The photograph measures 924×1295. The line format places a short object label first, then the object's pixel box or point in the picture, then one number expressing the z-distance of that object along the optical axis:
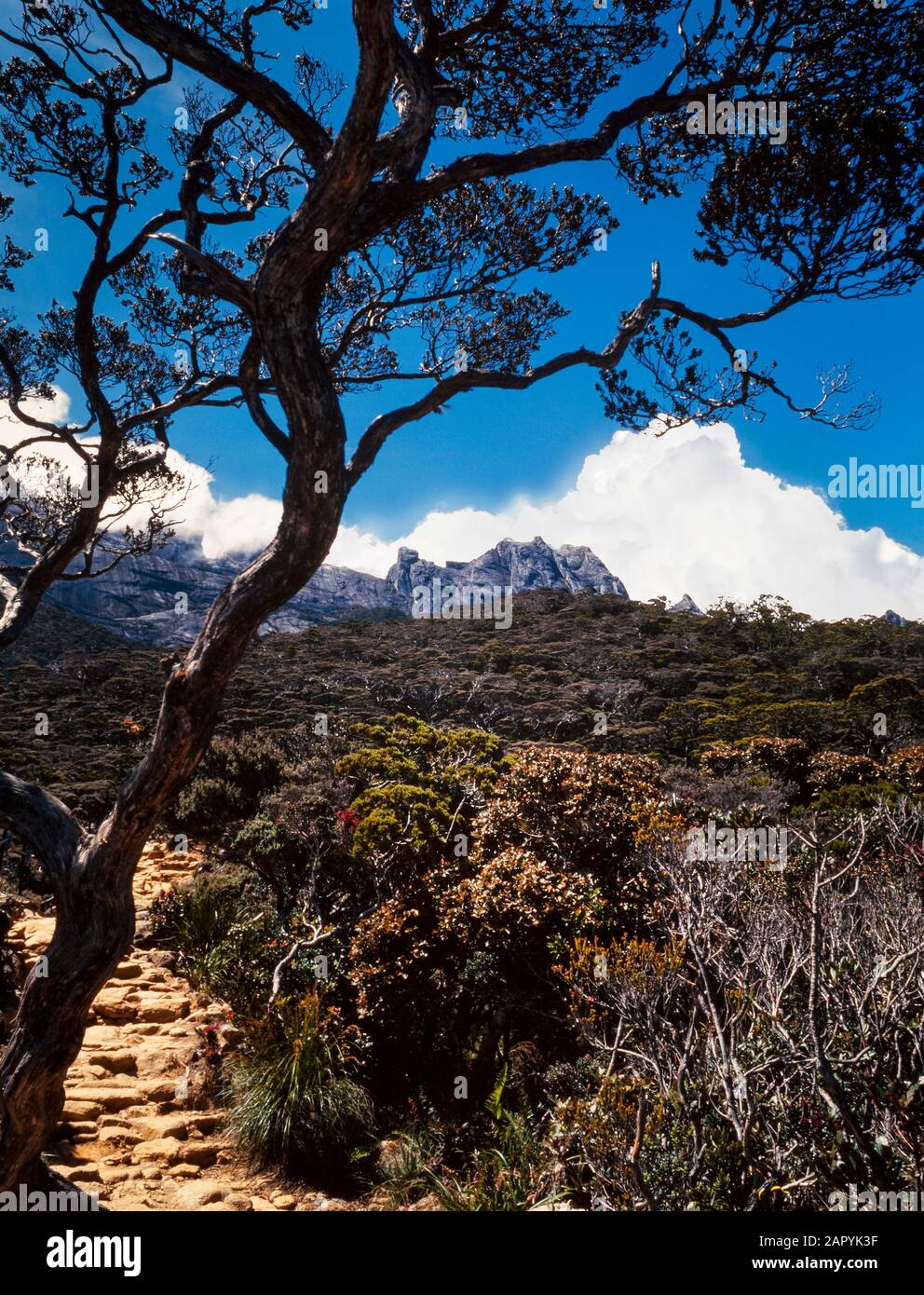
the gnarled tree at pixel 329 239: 2.84
